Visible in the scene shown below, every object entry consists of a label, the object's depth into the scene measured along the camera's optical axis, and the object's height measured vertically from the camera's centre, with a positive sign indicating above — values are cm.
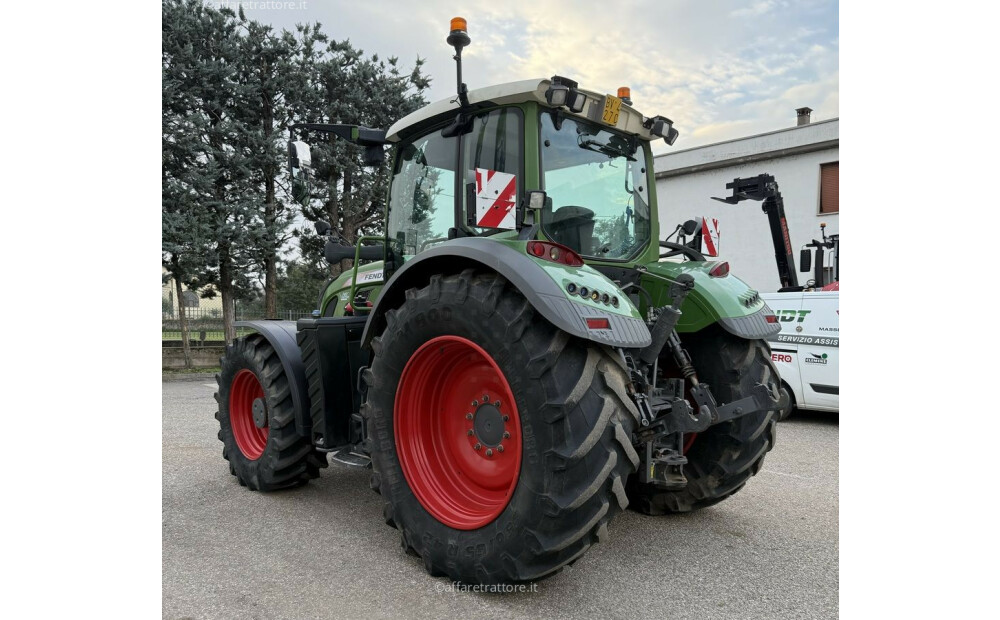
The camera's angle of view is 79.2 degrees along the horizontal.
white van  708 -48
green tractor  246 -22
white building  1407 +315
